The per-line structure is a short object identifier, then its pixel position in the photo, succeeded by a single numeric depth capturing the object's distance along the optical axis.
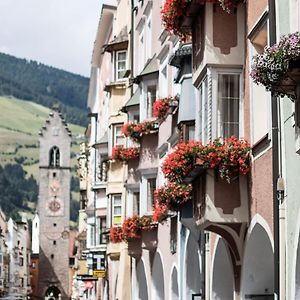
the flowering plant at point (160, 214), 25.66
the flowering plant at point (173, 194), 19.33
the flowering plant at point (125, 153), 33.78
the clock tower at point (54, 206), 147.88
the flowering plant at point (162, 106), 27.27
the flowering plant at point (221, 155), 16.67
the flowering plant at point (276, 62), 12.12
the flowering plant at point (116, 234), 34.38
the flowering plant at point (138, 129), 30.86
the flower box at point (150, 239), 31.00
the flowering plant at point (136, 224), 30.91
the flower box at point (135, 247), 32.65
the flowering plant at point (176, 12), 17.41
